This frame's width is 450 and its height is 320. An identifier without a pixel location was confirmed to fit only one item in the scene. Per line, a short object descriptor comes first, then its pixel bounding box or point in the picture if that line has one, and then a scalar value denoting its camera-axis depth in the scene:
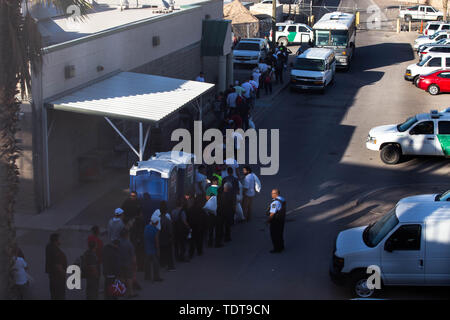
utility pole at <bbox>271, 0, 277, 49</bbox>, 41.00
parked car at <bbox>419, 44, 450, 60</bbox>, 38.51
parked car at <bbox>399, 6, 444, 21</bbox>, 59.31
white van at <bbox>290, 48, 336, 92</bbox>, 32.31
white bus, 38.31
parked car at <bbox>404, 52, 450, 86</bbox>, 34.28
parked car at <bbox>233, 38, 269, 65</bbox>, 37.59
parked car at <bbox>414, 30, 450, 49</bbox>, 44.44
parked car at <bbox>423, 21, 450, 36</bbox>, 48.91
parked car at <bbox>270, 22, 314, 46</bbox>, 47.28
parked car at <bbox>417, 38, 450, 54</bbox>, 40.52
